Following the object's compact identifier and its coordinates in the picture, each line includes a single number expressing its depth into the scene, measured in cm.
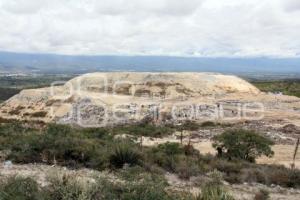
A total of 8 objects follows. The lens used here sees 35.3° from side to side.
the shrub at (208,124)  3644
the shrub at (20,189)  767
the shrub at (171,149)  1588
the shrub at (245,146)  1800
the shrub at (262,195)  1000
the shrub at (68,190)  773
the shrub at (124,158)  1303
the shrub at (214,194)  796
